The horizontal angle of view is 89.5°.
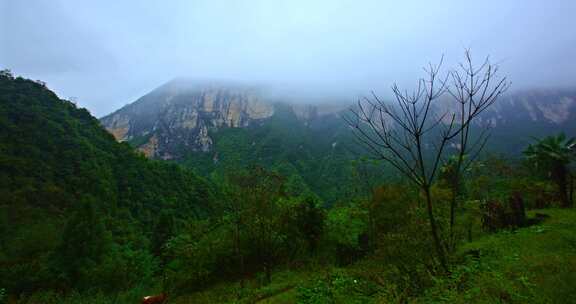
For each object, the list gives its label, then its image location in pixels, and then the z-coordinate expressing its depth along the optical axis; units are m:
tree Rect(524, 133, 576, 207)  20.53
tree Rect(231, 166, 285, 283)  15.84
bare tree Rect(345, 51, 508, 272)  4.81
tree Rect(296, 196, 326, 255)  18.47
